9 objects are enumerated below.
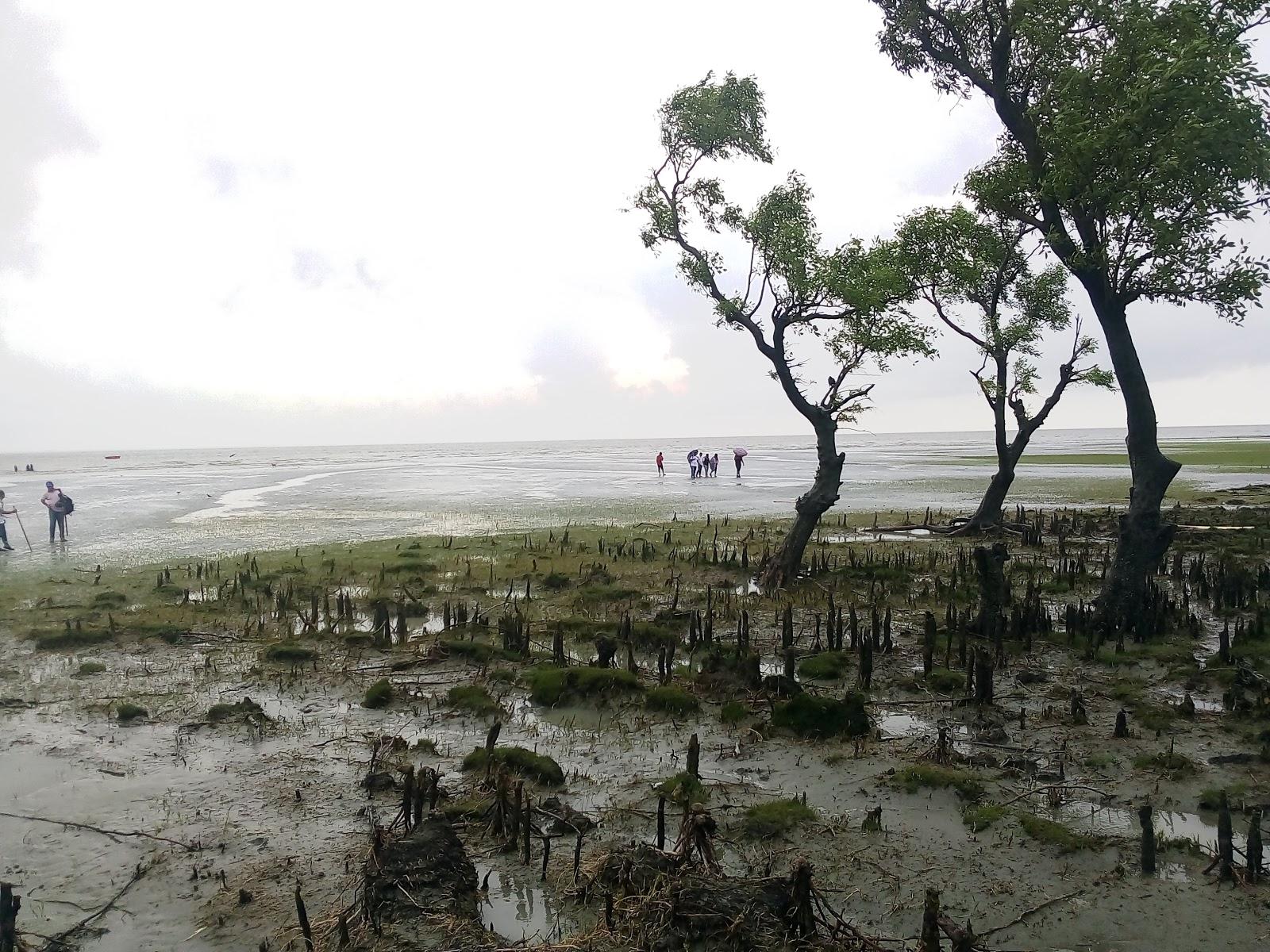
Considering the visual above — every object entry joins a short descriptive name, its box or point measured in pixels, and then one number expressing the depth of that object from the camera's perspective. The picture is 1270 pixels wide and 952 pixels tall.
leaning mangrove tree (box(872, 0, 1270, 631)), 10.29
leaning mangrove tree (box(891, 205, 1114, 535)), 22.34
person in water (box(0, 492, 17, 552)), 23.41
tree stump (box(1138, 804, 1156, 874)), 5.35
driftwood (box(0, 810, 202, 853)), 6.07
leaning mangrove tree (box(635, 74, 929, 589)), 16.64
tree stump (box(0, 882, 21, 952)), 4.56
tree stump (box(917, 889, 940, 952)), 4.32
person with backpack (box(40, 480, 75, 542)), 26.33
